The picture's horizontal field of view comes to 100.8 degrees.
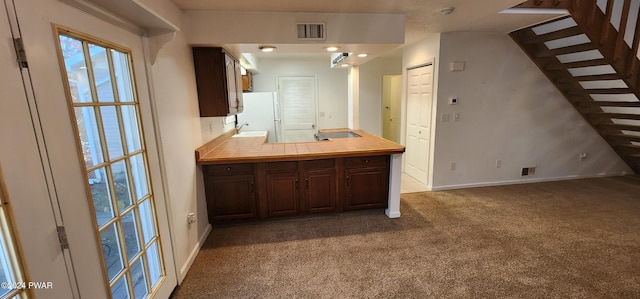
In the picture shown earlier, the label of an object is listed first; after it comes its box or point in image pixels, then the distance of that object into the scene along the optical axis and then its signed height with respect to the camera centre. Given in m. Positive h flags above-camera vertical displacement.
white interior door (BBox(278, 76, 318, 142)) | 5.96 -0.07
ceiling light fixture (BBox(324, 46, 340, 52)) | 2.81 +0.58
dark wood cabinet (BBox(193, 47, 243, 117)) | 2.58 +0.26
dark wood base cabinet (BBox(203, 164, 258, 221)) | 2.73 -0.89
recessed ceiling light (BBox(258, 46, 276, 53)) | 2.75 +0.59
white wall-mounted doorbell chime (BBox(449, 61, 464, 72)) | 3.63 +0.45
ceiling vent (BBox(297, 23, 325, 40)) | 2.59 +0.70
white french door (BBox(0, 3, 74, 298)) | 0.85 -0.23
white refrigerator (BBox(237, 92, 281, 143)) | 5.03 -0.14
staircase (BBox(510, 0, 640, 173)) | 2.81 +0.40
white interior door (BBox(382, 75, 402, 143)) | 6.42 -0.15
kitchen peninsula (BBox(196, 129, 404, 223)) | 2.74 -0.80
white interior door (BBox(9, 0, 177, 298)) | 1.01 -0.16
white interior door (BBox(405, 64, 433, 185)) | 3.96 -0.31
